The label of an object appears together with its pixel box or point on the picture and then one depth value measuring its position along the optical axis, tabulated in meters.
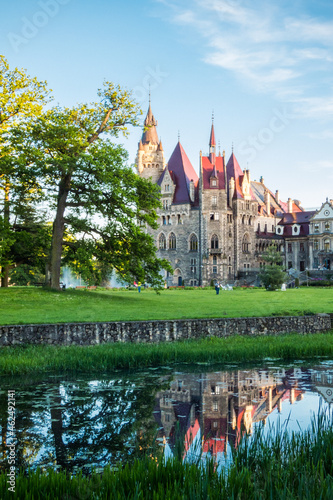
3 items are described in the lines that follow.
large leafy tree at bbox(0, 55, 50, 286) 29.05
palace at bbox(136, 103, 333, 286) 71.50
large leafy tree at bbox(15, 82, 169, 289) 29.12
